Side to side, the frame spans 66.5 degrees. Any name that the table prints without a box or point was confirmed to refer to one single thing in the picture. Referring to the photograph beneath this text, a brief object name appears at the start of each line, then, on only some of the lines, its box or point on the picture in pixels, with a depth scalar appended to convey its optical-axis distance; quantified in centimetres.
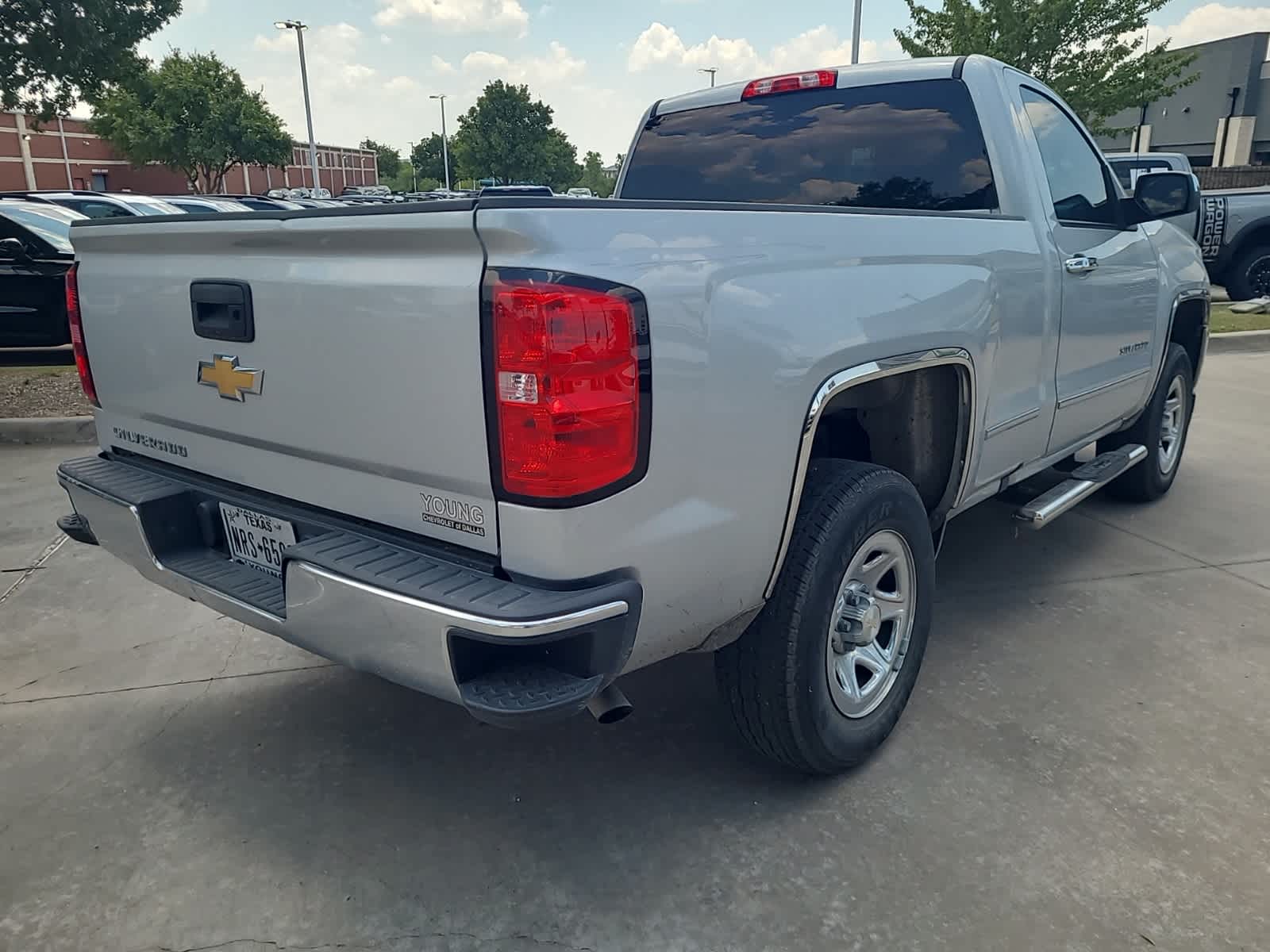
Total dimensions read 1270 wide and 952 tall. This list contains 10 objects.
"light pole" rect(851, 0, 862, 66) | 2173
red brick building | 4528
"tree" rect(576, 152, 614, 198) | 9575
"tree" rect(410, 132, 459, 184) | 8819
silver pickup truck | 192
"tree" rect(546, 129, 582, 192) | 6938
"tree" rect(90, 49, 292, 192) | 4106
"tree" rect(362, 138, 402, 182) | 10869
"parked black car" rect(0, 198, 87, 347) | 882
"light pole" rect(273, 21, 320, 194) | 4380
